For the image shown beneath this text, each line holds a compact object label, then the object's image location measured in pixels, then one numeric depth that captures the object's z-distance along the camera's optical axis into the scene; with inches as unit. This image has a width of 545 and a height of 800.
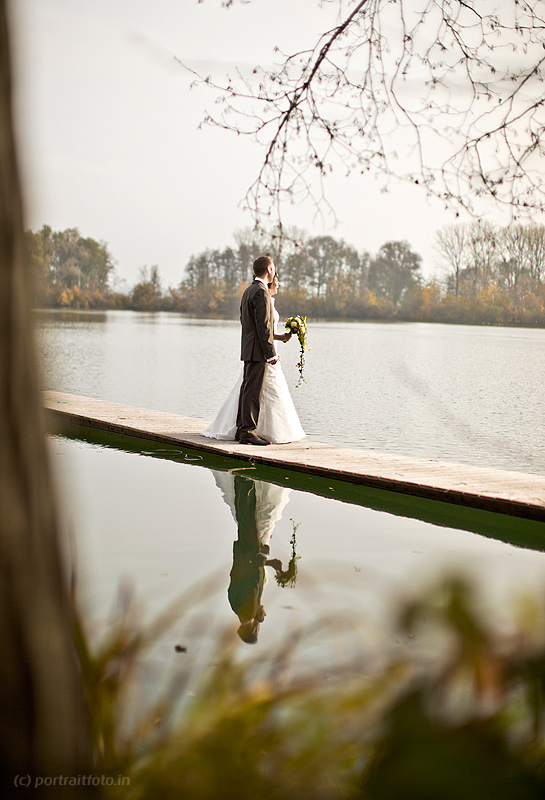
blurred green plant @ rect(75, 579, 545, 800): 26.2
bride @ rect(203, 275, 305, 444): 356.8
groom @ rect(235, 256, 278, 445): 334.6
